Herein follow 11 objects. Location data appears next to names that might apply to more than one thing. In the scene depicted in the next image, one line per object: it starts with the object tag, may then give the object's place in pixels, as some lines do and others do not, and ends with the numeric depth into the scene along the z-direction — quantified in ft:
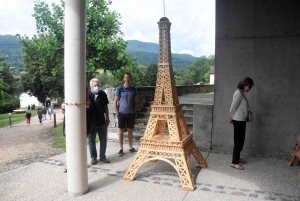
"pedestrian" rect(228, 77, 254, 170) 16.83
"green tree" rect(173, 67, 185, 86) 150.41
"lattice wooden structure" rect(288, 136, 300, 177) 16.96
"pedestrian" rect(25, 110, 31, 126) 72.84
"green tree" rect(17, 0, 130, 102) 55.01
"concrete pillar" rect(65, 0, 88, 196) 12.21
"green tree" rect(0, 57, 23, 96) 138.82
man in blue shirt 19.89
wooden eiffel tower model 14.44
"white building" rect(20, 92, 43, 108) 181.86
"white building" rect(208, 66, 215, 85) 243.40
